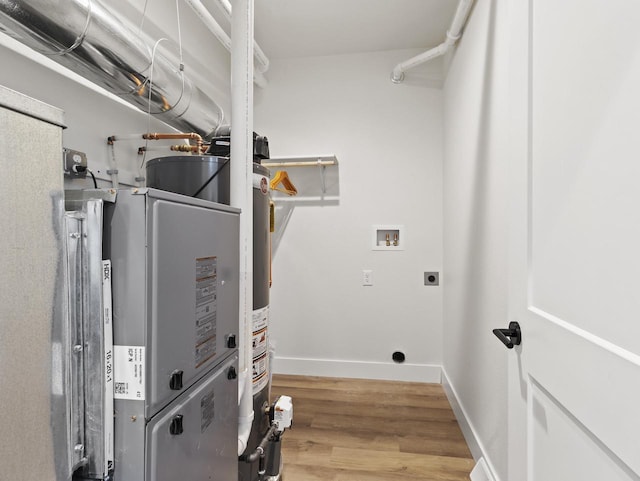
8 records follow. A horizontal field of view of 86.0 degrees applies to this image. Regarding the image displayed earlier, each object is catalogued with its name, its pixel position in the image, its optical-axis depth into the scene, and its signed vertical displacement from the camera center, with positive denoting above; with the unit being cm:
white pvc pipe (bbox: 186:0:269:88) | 180 +123
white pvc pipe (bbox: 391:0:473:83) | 201 +134
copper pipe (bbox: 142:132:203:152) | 161 +47
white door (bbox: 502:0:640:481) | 59 -1
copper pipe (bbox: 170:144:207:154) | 167 +44
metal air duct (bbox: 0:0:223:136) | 93 +60
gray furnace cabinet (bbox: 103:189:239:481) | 78 -25
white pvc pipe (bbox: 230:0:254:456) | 135 +25
